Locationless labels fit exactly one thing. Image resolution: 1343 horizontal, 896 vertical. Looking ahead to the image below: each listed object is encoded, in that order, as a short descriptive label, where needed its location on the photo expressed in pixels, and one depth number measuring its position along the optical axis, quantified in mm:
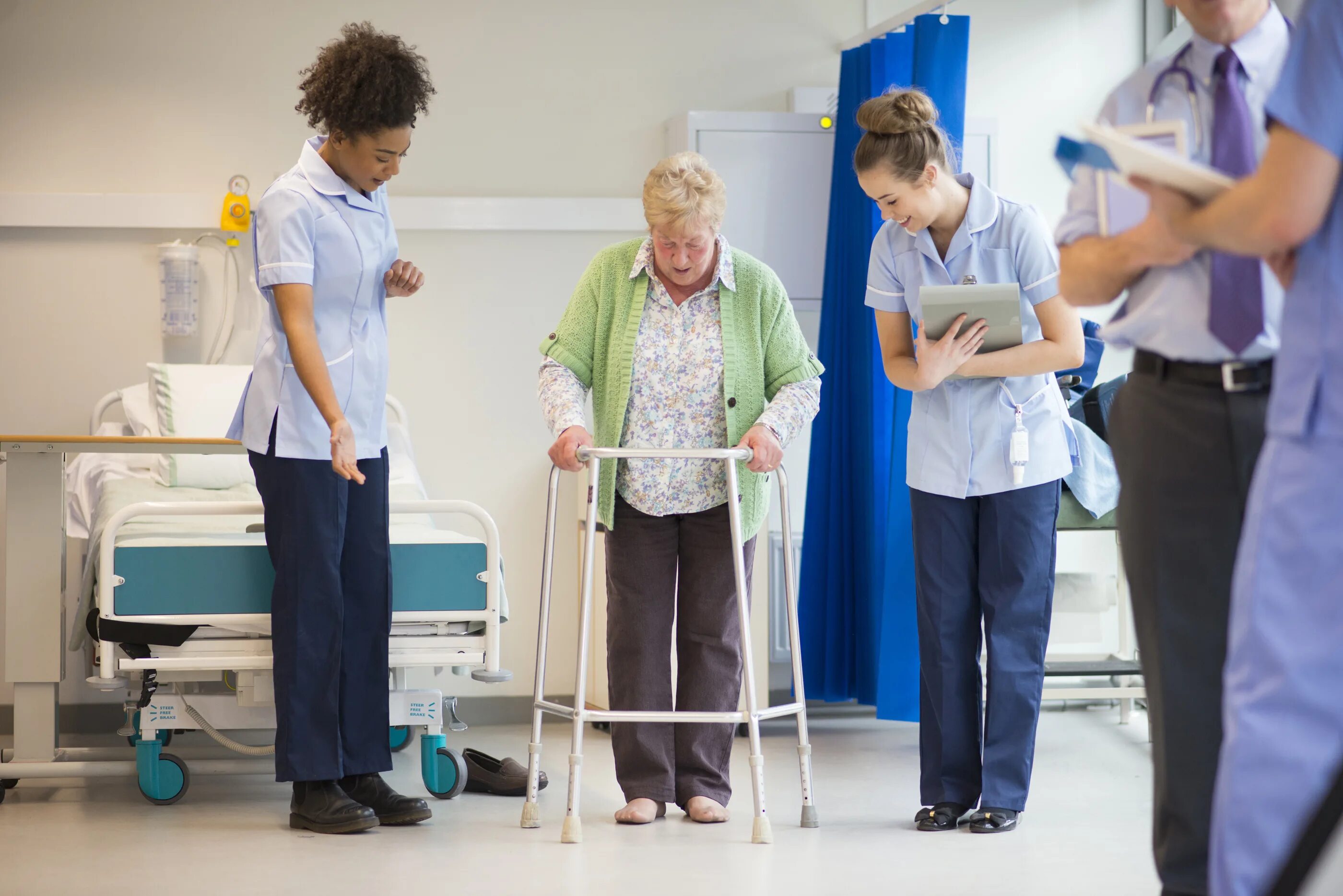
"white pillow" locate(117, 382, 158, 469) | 8117
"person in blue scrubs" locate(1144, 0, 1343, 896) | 2561
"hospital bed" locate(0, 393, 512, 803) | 6004
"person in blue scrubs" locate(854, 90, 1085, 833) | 5664
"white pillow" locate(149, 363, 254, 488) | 7949
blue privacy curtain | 7672
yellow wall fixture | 8633
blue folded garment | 7344
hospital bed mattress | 6004
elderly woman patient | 5949
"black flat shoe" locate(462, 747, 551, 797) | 6766
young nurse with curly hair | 5492
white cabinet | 8734
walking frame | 5492
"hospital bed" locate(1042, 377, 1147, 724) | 7773
